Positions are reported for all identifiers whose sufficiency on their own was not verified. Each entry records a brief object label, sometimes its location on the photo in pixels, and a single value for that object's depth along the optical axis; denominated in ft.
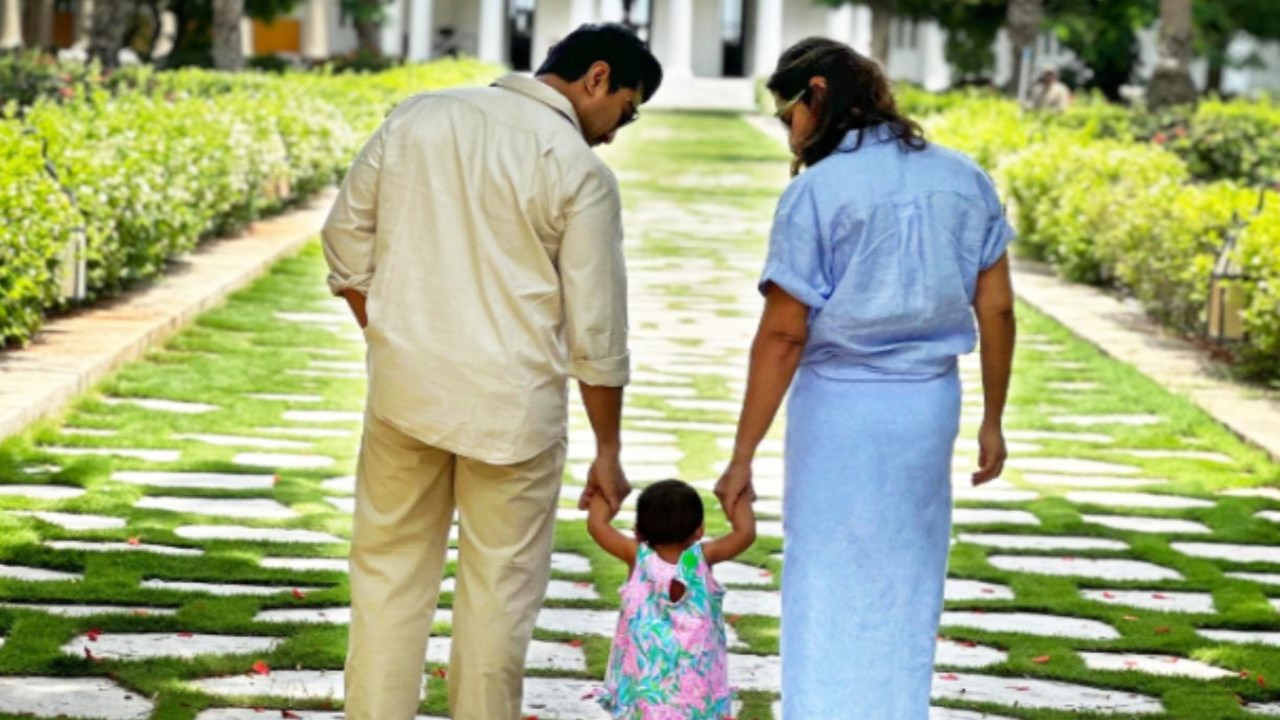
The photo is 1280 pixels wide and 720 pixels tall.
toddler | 29.19
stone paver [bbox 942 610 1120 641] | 42.32
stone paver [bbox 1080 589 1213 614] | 44.93
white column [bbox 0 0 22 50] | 343.46
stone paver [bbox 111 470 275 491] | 52.80
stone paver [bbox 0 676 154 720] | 34.01
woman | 28.60
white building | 396.57
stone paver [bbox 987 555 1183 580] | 47.70
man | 29.19
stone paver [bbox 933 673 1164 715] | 36.91
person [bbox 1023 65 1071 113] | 200.44
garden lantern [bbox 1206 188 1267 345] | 74.13
